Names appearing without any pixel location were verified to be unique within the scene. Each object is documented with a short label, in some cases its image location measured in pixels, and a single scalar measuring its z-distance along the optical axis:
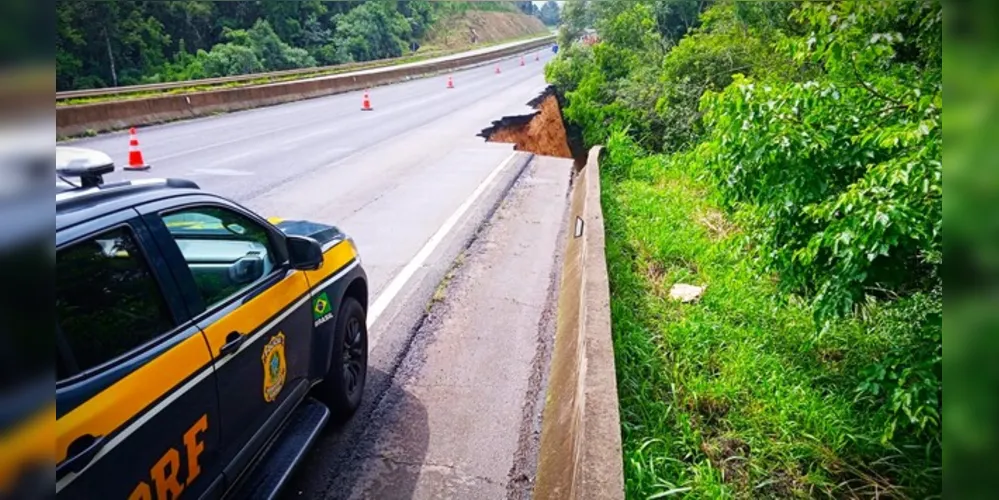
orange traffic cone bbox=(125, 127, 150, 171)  11.51
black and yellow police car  2.08
